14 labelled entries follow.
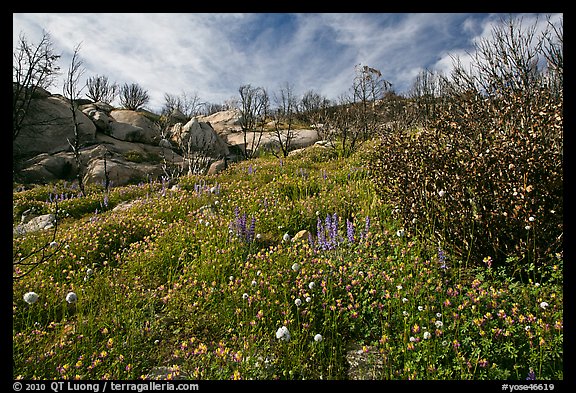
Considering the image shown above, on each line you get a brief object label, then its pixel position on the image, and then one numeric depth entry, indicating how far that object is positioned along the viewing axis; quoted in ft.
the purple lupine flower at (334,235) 13.00
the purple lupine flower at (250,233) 15.01
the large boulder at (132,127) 86.38
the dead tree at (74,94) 35.85
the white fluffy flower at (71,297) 9.41
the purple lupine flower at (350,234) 13.05
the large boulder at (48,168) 57.62
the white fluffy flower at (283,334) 7.94
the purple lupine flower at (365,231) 13.56
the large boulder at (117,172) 52.03
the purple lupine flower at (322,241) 13.02
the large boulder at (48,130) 70.95
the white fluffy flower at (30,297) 8.70
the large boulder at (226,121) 118.62
